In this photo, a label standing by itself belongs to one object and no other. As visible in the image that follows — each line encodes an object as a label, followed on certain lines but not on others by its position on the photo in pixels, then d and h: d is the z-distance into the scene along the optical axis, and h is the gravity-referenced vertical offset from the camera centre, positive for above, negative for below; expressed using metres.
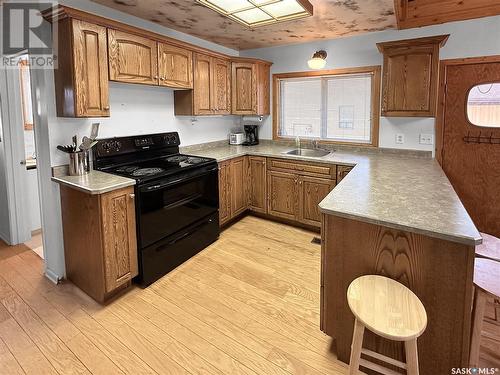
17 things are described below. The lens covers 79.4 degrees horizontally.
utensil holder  2.37 -0.14
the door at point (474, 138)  2.87 +0.04
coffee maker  4.42 +0.14
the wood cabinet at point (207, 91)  3.35 +0.62
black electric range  2.46 -0.46
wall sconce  3.39 +0.93
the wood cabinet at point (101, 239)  2.17 -0.71
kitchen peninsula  1.39 -0.57
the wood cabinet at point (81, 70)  2.19 +0.56
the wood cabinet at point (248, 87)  3.91 +0.74
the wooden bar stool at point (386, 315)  1.20 -0.72
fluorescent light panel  2.28 +1.08
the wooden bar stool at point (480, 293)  1.43 -0.71
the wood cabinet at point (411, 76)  2.81 +0.64
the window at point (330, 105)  3.59 +0.49
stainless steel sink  3.87 -0.11
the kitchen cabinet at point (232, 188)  3.50 -0.53
